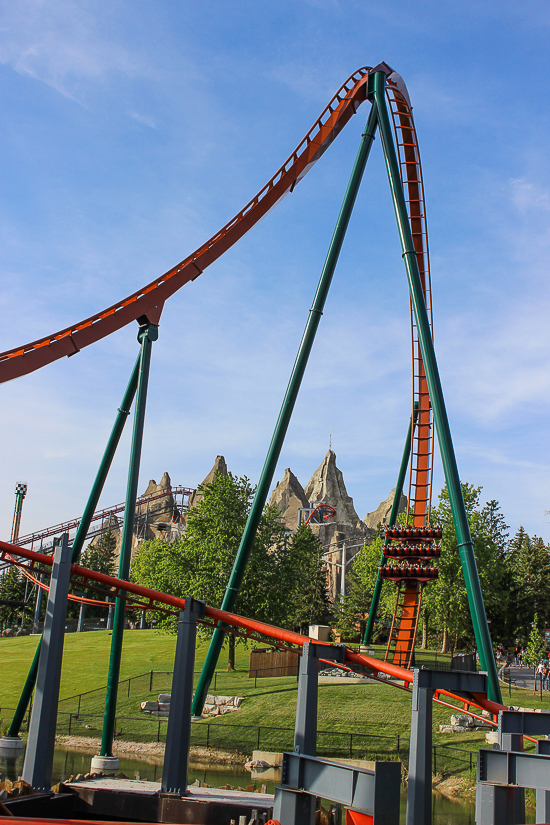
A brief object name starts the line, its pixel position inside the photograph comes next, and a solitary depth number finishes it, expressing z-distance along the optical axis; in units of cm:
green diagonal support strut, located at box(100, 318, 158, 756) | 1412
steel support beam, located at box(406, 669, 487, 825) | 871
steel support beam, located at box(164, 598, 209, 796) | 1082
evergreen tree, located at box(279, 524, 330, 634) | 3647
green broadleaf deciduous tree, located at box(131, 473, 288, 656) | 3062
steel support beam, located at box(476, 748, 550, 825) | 751
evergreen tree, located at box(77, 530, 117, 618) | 6506
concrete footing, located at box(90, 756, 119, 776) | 1363
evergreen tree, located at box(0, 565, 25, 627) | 6272
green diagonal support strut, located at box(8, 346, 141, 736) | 1623
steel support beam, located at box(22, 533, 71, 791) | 1022
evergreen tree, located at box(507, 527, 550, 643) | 4562
